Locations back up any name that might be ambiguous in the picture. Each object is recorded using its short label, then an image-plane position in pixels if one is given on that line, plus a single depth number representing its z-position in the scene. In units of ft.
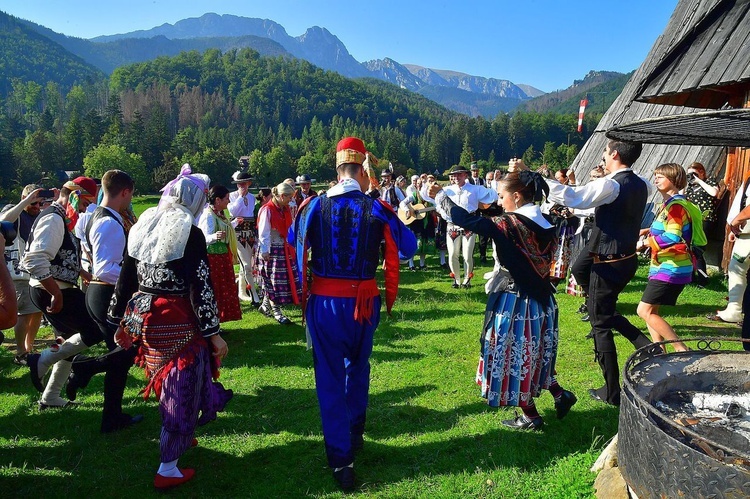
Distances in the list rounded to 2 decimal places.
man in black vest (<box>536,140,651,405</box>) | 12.21
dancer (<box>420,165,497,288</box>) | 26.50
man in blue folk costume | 10.73
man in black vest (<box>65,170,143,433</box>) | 12.91
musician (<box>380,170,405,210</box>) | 39.22
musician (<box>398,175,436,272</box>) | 37.61
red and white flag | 103.46
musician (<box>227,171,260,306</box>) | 26.99
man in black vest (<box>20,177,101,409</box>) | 14.01
